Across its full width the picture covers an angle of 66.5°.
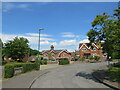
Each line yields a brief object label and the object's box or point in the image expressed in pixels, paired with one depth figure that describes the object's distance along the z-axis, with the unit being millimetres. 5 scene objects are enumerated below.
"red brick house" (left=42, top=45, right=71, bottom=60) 44089
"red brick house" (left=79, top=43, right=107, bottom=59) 43155
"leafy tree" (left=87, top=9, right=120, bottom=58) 9219
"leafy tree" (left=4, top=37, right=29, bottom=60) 30663
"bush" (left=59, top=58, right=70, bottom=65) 28927
